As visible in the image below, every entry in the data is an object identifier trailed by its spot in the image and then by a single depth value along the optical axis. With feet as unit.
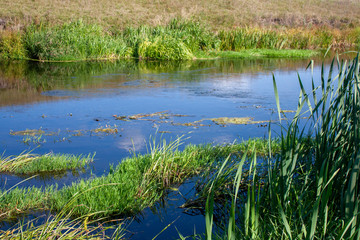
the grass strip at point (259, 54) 63.26
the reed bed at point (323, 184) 9.24
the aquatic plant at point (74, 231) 10.27
